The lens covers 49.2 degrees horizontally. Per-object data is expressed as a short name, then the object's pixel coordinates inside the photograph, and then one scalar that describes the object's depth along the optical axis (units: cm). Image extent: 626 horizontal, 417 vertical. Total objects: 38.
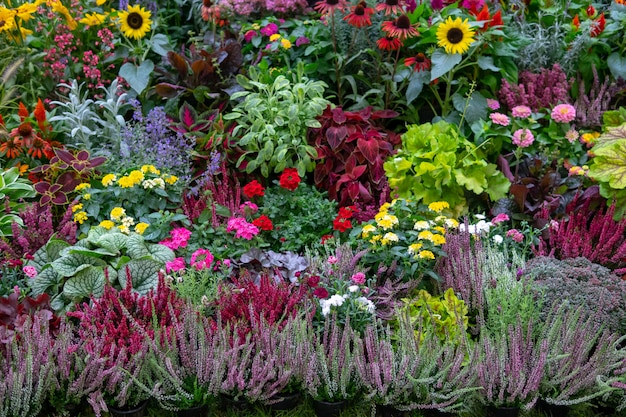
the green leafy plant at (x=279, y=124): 427
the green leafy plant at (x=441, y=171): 400
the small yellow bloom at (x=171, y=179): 391
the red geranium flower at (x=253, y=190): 399
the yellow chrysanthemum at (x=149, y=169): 385
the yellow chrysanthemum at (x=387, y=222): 343
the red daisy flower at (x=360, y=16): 456
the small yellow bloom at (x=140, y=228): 359
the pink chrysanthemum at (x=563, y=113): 441
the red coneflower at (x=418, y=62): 453
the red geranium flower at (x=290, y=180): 405
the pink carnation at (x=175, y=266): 338
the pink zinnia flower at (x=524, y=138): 425
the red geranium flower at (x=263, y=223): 377
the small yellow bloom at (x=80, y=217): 378
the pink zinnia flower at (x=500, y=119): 436
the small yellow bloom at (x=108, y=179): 382
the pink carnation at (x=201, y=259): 337
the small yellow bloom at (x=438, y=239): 334
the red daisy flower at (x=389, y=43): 453
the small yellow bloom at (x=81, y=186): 386
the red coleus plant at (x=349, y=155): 423
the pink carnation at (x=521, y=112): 439
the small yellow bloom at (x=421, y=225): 343
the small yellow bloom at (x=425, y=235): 332
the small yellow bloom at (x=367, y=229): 347
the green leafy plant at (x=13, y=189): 402
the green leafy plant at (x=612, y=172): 385
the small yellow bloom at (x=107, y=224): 359
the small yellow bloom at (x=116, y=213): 363
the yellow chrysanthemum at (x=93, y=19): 500
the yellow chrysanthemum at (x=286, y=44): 479
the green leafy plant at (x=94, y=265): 319
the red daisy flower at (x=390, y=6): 455
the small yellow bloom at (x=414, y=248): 332
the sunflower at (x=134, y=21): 471
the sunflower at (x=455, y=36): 431
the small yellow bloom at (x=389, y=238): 335
